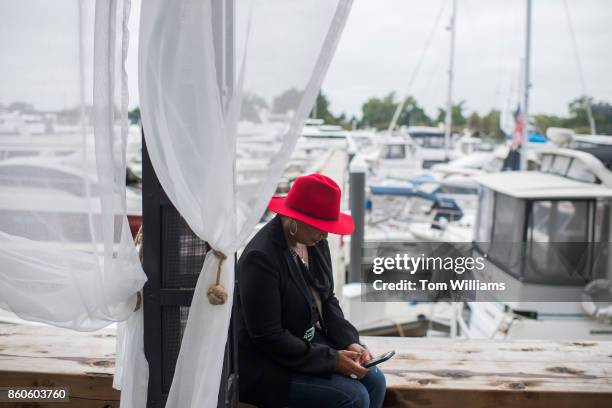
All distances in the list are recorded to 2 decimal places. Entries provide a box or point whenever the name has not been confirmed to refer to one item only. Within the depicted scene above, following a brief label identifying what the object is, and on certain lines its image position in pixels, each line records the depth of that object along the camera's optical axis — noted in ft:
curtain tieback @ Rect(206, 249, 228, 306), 6.62
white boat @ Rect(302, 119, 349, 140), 76.22
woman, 7.48
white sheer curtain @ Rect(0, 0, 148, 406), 6.76
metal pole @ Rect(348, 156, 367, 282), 24.62
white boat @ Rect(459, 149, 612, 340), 18.01
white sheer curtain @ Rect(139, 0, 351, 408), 6.16
